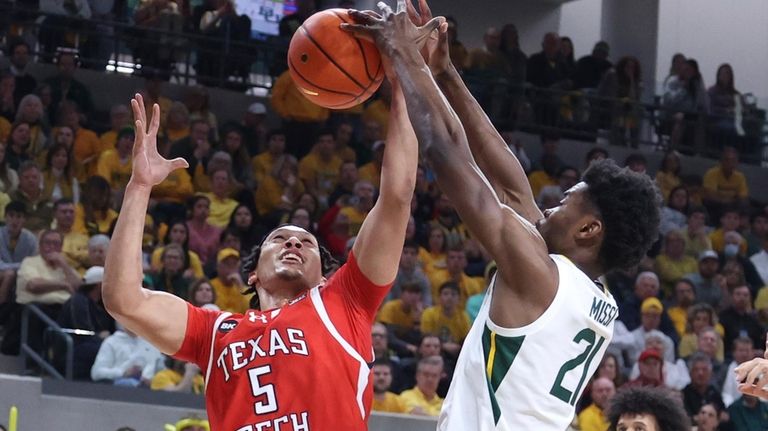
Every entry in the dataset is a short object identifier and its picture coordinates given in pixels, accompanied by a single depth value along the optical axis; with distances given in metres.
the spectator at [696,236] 13.09
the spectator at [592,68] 16.09
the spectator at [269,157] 12.35
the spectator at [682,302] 11.78
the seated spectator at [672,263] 12.73
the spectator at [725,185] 14.83
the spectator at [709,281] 12.46
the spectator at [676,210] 13.47
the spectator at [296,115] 13.13
